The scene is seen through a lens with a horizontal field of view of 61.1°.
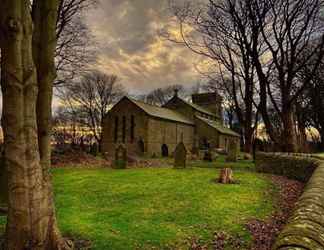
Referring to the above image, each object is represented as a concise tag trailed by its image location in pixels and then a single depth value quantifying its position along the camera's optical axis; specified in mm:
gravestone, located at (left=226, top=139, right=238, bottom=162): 22672
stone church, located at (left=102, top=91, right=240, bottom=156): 33281
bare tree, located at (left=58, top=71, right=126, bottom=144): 46719
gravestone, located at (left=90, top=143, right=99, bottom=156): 25761
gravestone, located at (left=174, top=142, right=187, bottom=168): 15819
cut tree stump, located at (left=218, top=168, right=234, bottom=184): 10727
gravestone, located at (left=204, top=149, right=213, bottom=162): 23231
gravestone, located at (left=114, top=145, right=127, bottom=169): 16250
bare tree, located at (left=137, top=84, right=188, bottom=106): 65188
